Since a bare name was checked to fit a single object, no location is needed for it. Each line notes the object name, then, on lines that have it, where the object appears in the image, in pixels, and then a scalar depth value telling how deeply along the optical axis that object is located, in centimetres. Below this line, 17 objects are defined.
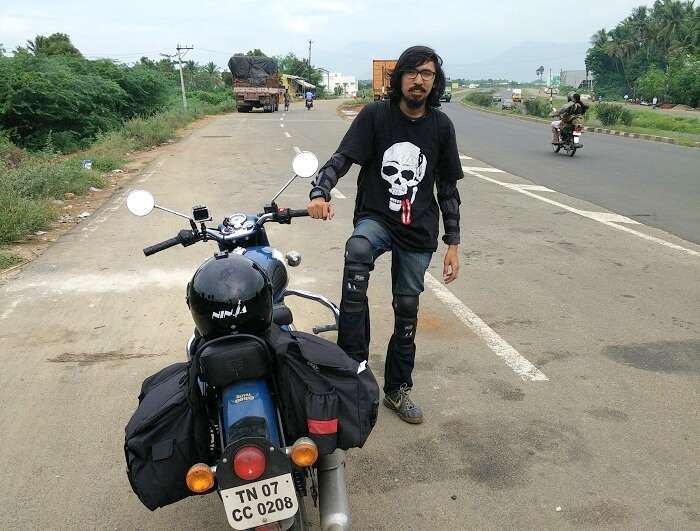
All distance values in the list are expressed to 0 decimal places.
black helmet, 203
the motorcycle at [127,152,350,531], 180
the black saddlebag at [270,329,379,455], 203
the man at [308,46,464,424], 308
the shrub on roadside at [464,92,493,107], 5800
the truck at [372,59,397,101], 3678
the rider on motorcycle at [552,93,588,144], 1545
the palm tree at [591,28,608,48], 8550
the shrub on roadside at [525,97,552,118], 3791
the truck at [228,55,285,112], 3906
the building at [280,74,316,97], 5859
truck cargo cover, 3966
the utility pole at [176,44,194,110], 3640
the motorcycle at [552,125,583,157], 1545
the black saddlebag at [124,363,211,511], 197
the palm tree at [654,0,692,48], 7175
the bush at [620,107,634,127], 2798
